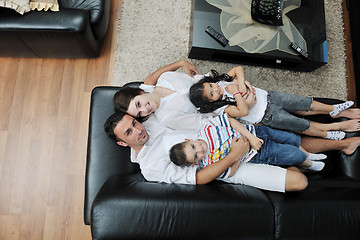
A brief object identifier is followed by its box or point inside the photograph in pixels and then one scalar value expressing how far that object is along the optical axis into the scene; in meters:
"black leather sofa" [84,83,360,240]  1.15
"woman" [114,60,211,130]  1.56
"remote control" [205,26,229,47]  1.94
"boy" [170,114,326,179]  1.48
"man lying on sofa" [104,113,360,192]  1.41
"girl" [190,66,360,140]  1.63
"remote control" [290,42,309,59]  1.96
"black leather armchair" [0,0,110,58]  1.80
